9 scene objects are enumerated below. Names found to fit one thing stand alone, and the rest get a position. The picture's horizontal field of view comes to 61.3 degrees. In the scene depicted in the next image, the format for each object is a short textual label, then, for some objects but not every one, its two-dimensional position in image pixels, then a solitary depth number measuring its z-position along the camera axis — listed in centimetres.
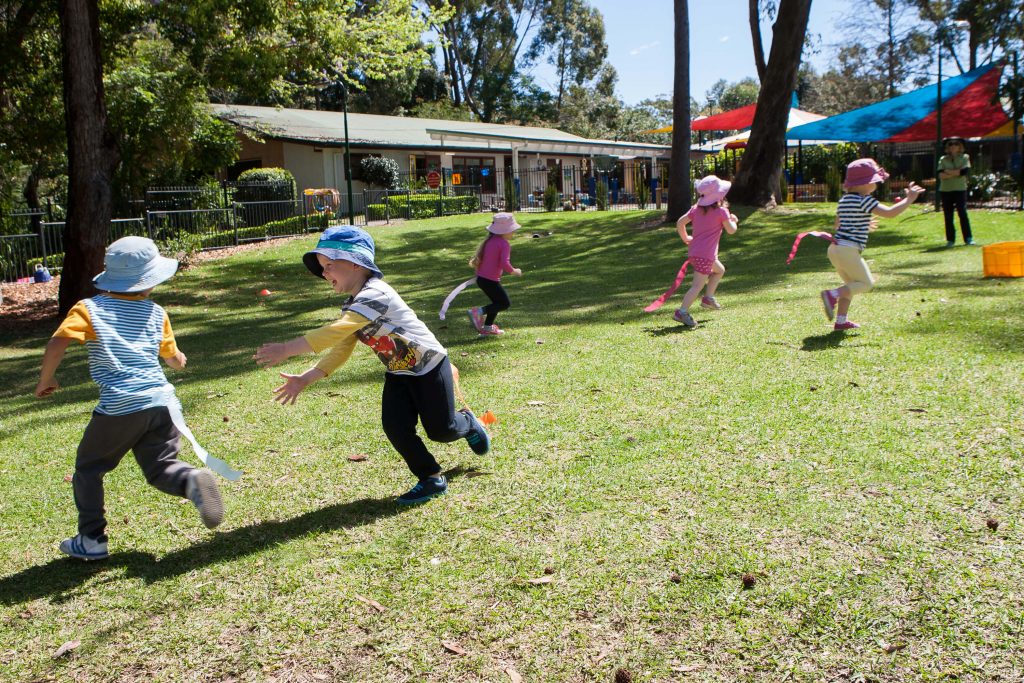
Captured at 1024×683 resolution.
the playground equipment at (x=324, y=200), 2790
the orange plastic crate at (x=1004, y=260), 1114
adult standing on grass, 1466
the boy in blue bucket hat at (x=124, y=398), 411
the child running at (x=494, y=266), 918
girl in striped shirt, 820
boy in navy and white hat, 434
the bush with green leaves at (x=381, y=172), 3547
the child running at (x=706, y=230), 902
